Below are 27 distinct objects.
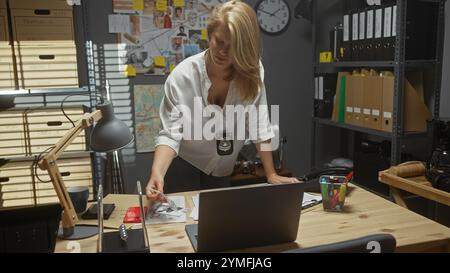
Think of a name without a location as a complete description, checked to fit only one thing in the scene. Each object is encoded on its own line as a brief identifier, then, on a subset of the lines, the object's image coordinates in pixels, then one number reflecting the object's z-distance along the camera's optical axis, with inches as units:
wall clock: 131.9
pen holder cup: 55.4
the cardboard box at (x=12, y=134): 99.9
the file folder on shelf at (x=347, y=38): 114.9
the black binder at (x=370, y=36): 105.7
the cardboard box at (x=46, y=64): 98.0
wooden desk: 45.5
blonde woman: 62.9
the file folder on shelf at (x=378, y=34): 102.6
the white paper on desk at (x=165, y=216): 52.8
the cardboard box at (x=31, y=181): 102.5
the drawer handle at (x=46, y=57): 98.4
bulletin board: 119.9
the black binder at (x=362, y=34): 109.0
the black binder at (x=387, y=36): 99.3
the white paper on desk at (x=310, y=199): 58.3
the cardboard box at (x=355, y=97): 110.7
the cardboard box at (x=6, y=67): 96.7
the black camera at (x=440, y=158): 71.5
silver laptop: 40.0
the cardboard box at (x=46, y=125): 100.7
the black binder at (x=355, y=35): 112.1
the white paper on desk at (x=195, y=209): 54.2
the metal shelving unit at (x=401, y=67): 94.7
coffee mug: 55.4
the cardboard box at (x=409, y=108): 98.8
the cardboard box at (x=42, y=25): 96.9
